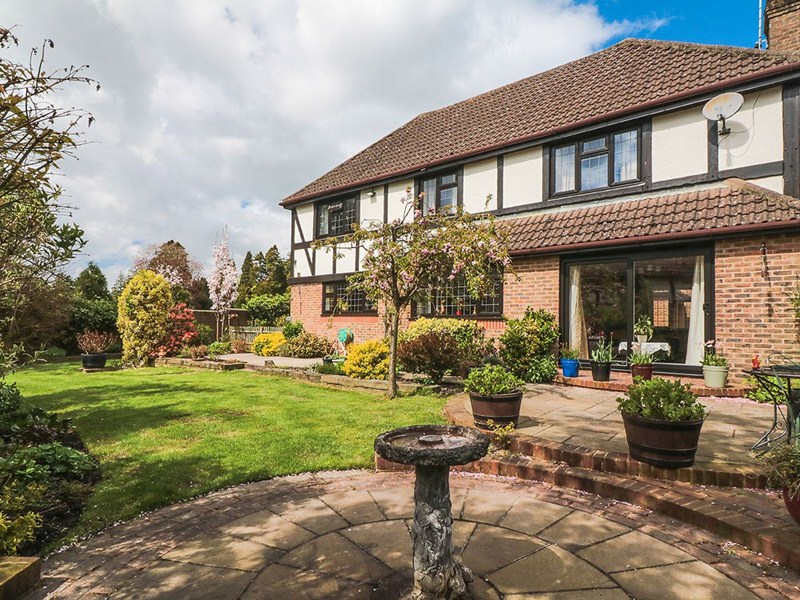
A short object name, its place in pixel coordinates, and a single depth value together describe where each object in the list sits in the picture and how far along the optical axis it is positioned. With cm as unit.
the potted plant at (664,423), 373
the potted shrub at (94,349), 1262
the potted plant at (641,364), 830
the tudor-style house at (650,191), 777
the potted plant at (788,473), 266
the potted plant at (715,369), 758
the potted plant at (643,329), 888
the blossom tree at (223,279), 2489
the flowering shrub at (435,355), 880
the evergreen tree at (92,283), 2182
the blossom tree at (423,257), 737
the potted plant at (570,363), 913
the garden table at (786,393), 380
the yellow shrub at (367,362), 951
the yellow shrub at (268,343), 1628
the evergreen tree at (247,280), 3900
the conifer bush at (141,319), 1430
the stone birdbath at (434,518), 231
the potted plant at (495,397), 501
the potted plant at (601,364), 857
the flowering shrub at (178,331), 1530
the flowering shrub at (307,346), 1517
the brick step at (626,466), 367
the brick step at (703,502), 284
